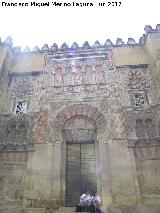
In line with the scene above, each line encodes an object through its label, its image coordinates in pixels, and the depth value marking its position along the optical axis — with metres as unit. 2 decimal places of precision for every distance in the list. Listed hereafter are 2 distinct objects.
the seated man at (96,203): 7.30
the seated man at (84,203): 7.49
